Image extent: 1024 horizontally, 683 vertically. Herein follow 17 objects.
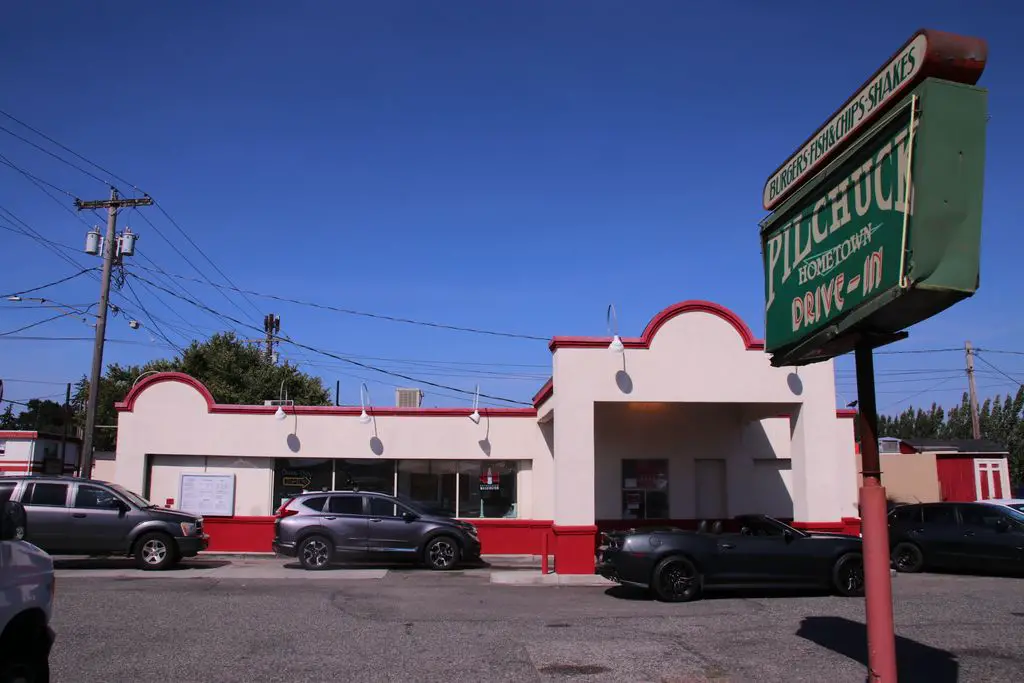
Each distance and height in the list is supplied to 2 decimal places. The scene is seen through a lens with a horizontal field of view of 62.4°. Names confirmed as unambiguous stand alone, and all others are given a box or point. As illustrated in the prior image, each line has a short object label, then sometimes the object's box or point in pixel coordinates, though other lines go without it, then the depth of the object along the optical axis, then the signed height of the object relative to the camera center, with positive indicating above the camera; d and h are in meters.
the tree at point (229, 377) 44.41 +5.59
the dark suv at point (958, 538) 16.80 -1.00
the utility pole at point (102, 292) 23.20 +5.44
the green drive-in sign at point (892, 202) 5.50 +2.03
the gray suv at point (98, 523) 16.69 -0.87
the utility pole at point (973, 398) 35.62 +3.86
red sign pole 6.02 -0.54
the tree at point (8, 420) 65.06 +4.46
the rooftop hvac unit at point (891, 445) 33.90 +1.70
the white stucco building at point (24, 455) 32.59 +0.87
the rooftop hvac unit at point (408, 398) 23.53 +2.32
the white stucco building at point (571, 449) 16.70 +0.82
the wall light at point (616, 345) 16.38 +2.67
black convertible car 12.99 -1.13
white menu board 21.33 -0.32
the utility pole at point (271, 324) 56.03 +10.29
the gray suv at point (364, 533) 17.55 -1.05
